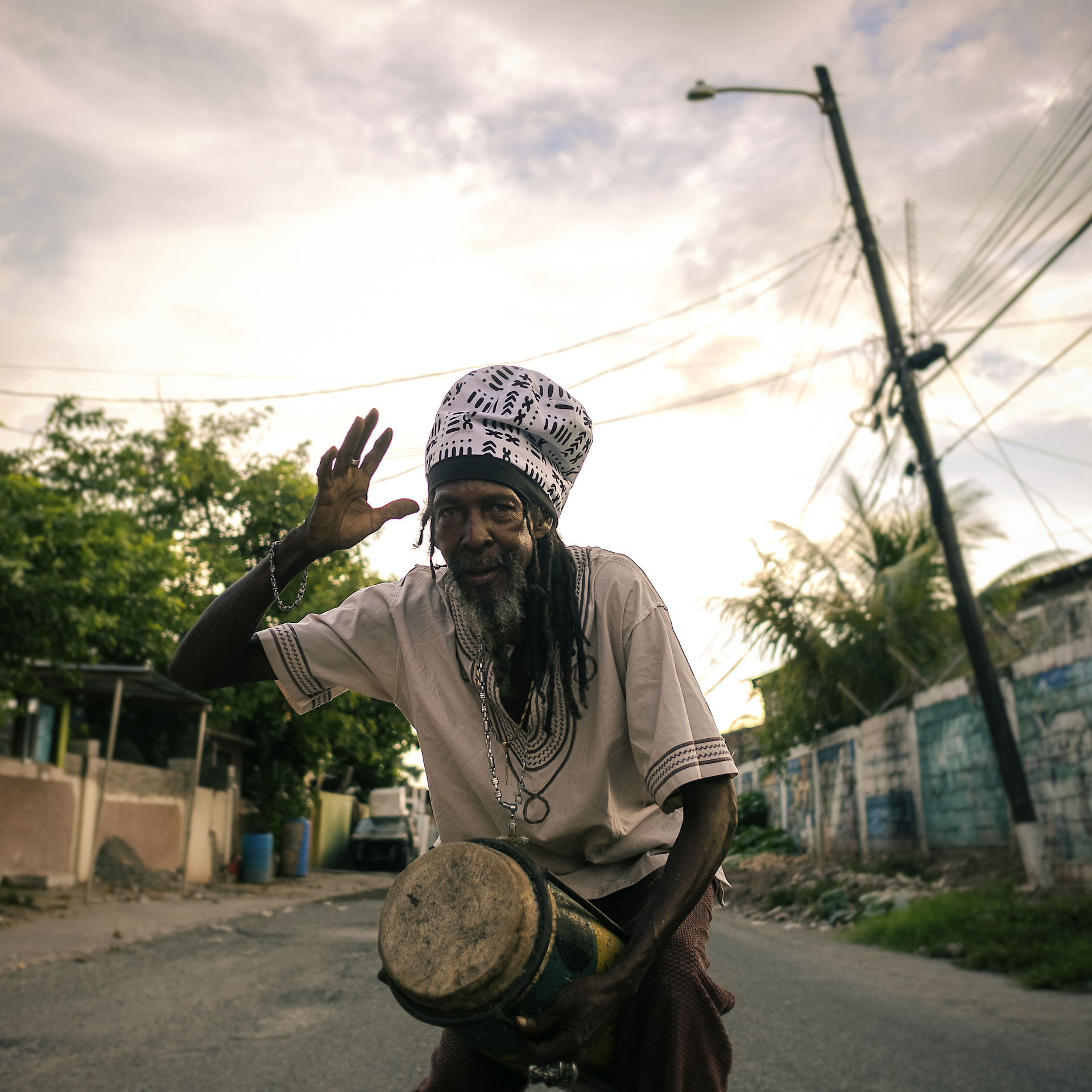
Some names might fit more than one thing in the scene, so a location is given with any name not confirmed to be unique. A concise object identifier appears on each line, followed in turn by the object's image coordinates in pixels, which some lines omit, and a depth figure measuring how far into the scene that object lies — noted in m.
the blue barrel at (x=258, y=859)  20.45
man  1.92
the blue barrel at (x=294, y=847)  22.94
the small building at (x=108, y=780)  12.97
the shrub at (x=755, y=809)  25.20
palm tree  16.52
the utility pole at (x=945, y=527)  10.37
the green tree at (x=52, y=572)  9.33
